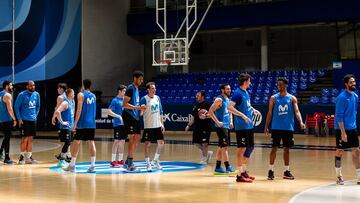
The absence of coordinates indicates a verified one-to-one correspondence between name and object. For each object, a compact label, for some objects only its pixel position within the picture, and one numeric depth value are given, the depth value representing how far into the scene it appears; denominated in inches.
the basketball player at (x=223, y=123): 518.6
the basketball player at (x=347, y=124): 454.9
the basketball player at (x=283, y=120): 495.8
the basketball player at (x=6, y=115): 631.8
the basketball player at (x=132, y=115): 533.6
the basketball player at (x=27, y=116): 625.9
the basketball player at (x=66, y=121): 615.2
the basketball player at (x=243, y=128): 475.8
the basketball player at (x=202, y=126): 616.4
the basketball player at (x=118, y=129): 595.3
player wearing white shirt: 543.2
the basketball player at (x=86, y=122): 534.9
